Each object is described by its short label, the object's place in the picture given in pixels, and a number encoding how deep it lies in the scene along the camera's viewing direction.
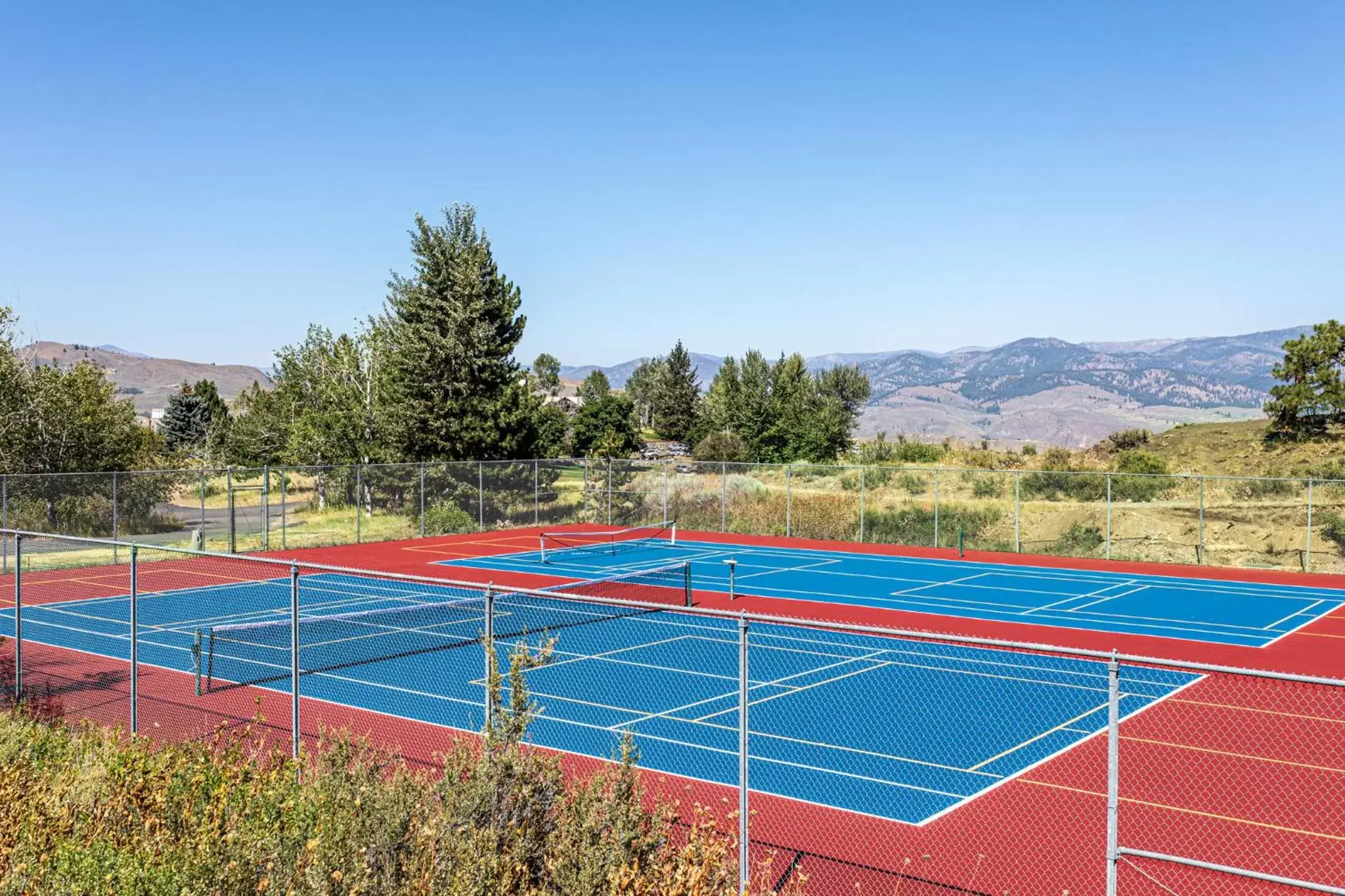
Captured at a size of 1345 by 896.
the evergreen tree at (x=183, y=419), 75.06
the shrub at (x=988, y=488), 45.78
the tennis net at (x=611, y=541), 34.34
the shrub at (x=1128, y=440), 71.00
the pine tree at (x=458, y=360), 41.75
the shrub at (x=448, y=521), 37.81
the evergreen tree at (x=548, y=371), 171.00
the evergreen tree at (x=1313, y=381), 55.22
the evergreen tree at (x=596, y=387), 152.38
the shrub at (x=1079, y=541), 34.88
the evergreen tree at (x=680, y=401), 111.00
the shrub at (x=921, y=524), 36.53
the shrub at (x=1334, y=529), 32.94
